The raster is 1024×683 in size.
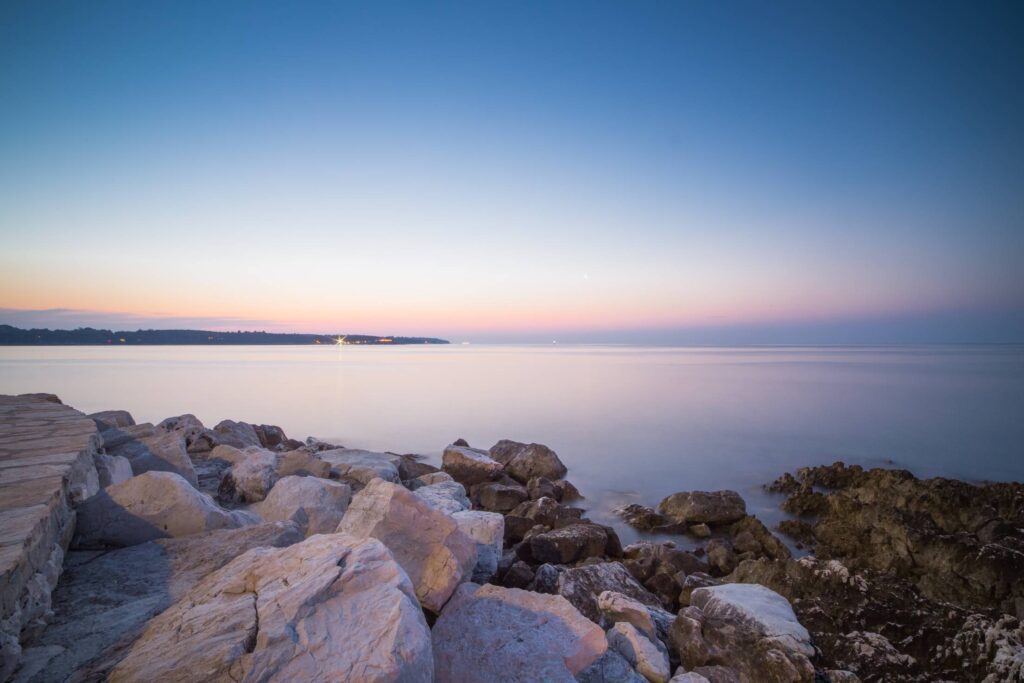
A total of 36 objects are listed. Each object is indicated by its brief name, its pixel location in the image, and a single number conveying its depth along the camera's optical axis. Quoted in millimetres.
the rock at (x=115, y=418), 9624
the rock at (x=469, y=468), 12062
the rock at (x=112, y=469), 5391
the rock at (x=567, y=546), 7387
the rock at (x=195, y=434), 10273
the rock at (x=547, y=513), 9273
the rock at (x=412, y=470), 10953
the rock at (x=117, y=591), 2803
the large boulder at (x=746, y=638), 4566
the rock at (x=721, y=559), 7814
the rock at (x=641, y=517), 10055
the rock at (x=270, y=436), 14804
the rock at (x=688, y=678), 4023
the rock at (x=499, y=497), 10570
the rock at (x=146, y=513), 4285
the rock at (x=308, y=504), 5605
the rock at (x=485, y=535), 5328
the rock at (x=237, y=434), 11379
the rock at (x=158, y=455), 6664
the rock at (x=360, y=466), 8422
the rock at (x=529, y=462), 13062
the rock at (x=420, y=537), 3818
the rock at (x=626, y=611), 4867
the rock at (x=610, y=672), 3873
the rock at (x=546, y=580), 5668
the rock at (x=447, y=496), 7220
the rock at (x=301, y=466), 7812
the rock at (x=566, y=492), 11867
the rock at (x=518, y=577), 5637
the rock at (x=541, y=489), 11336
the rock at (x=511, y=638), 3273
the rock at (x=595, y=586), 5352
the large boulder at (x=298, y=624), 2340
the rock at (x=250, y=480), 6789
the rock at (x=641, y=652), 4215
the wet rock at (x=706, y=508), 9875
